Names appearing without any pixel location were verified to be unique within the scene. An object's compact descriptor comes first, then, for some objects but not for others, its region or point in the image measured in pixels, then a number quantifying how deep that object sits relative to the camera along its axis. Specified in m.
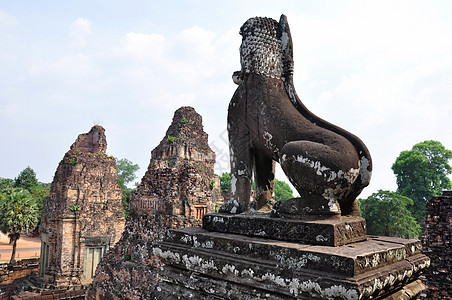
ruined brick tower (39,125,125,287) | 16.97
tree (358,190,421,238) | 19.94
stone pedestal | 2.07
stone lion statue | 2.31
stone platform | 1.75
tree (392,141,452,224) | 34.22
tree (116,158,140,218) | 57.53
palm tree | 20.86
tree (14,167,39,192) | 46.38
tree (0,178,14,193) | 53.88
